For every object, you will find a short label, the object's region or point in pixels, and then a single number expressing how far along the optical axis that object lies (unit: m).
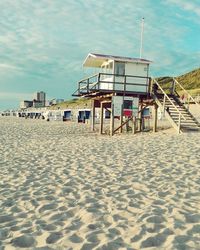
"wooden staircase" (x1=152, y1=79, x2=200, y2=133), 20.62
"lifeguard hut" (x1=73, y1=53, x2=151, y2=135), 22.53
